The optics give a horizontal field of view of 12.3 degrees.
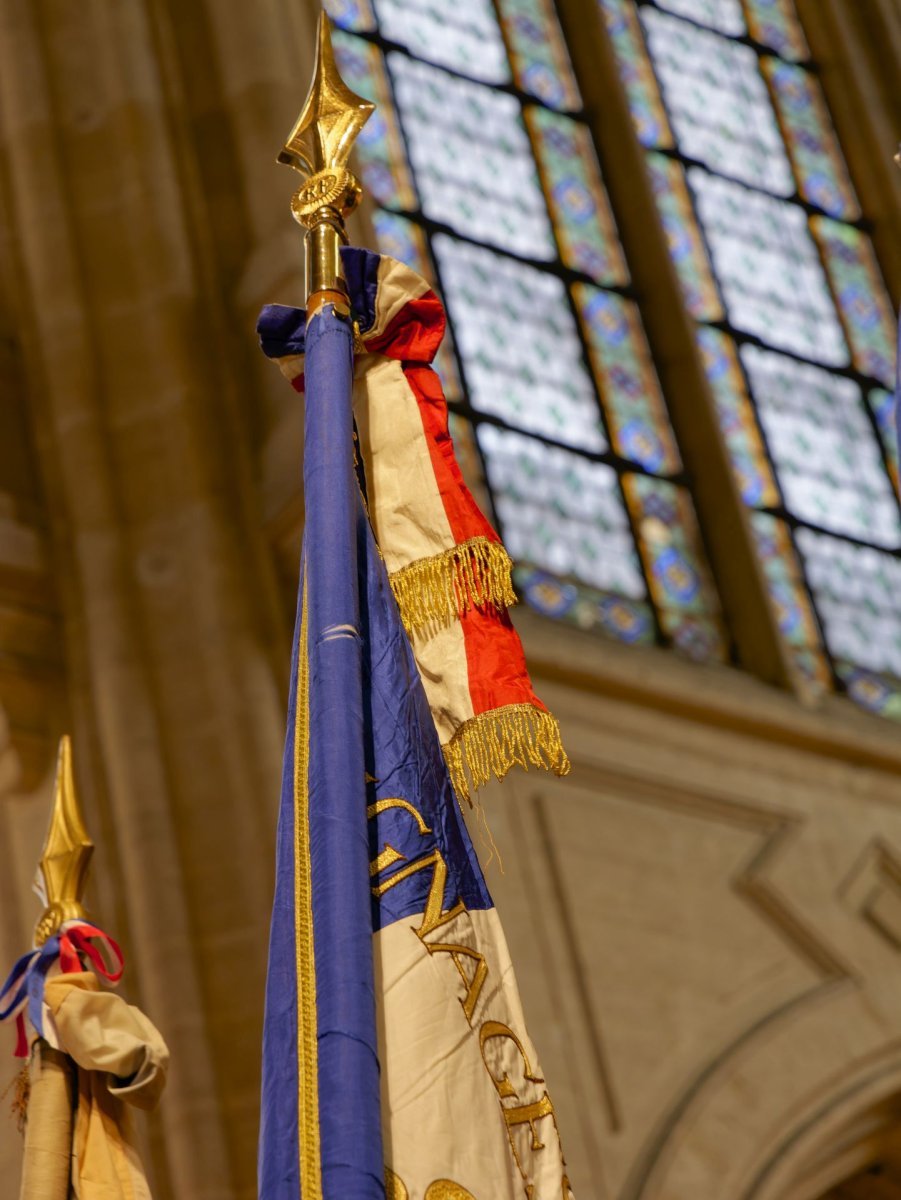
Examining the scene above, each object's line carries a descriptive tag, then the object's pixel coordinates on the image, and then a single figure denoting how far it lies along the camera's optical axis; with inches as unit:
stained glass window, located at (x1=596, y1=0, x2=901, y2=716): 568.1
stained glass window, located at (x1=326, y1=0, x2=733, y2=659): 527.3
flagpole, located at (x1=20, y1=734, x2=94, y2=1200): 266.4
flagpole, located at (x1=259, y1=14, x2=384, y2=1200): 195.2
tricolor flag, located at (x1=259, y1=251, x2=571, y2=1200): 200.6
